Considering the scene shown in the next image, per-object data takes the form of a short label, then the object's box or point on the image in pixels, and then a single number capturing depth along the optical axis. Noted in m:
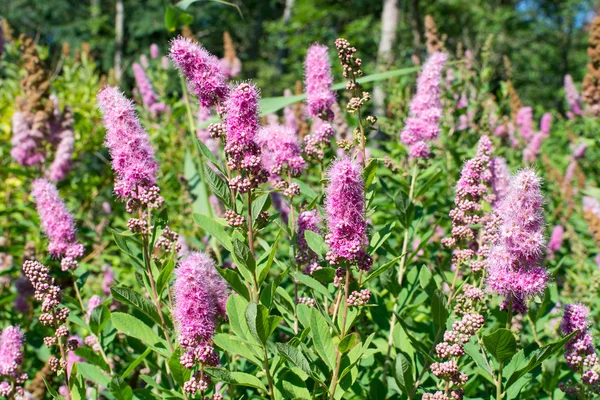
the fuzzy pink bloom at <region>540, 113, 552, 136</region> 4.61
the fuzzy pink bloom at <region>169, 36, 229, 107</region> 0.76
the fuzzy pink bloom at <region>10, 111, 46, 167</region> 1.39
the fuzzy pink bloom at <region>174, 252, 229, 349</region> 0.72
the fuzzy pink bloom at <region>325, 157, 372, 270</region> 0.70
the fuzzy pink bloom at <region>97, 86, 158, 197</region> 0.76
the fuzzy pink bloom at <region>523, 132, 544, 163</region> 3.73
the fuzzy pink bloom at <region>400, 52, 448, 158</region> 0.93
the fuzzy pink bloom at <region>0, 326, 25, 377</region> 0.80
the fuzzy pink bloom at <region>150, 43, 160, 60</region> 4.73
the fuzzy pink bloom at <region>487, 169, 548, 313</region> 0.71
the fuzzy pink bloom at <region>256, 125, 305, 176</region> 0.83
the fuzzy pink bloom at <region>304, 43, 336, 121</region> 0.87
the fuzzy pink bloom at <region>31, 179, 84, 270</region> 0.86
